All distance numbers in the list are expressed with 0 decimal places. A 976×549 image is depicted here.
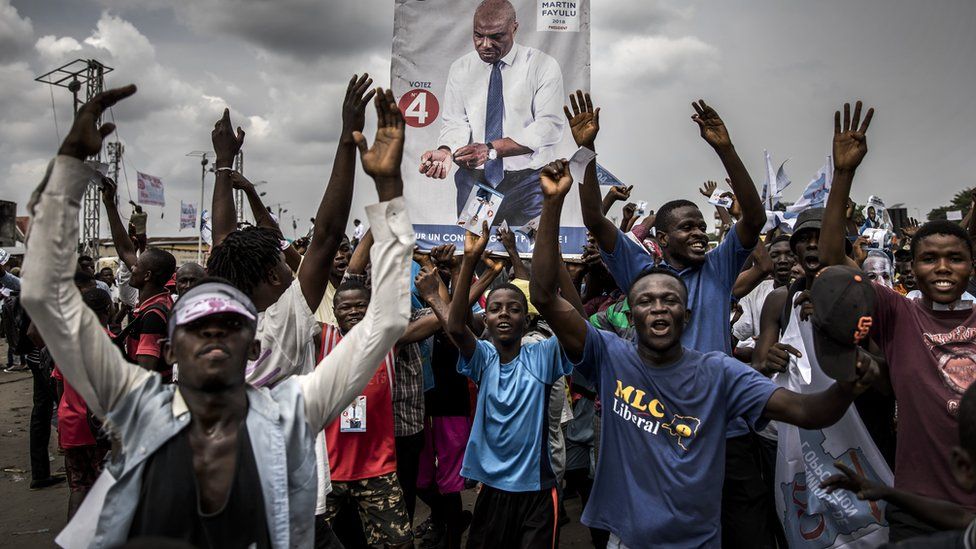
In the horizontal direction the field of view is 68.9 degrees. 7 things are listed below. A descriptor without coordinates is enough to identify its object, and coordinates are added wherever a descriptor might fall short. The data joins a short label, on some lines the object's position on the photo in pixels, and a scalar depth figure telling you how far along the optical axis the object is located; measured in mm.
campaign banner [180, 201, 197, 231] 33844
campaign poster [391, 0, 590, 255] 5500
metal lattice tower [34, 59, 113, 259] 23812
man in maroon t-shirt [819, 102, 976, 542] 2957
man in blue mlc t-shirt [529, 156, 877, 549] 2826
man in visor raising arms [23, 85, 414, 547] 1809
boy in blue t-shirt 3842
